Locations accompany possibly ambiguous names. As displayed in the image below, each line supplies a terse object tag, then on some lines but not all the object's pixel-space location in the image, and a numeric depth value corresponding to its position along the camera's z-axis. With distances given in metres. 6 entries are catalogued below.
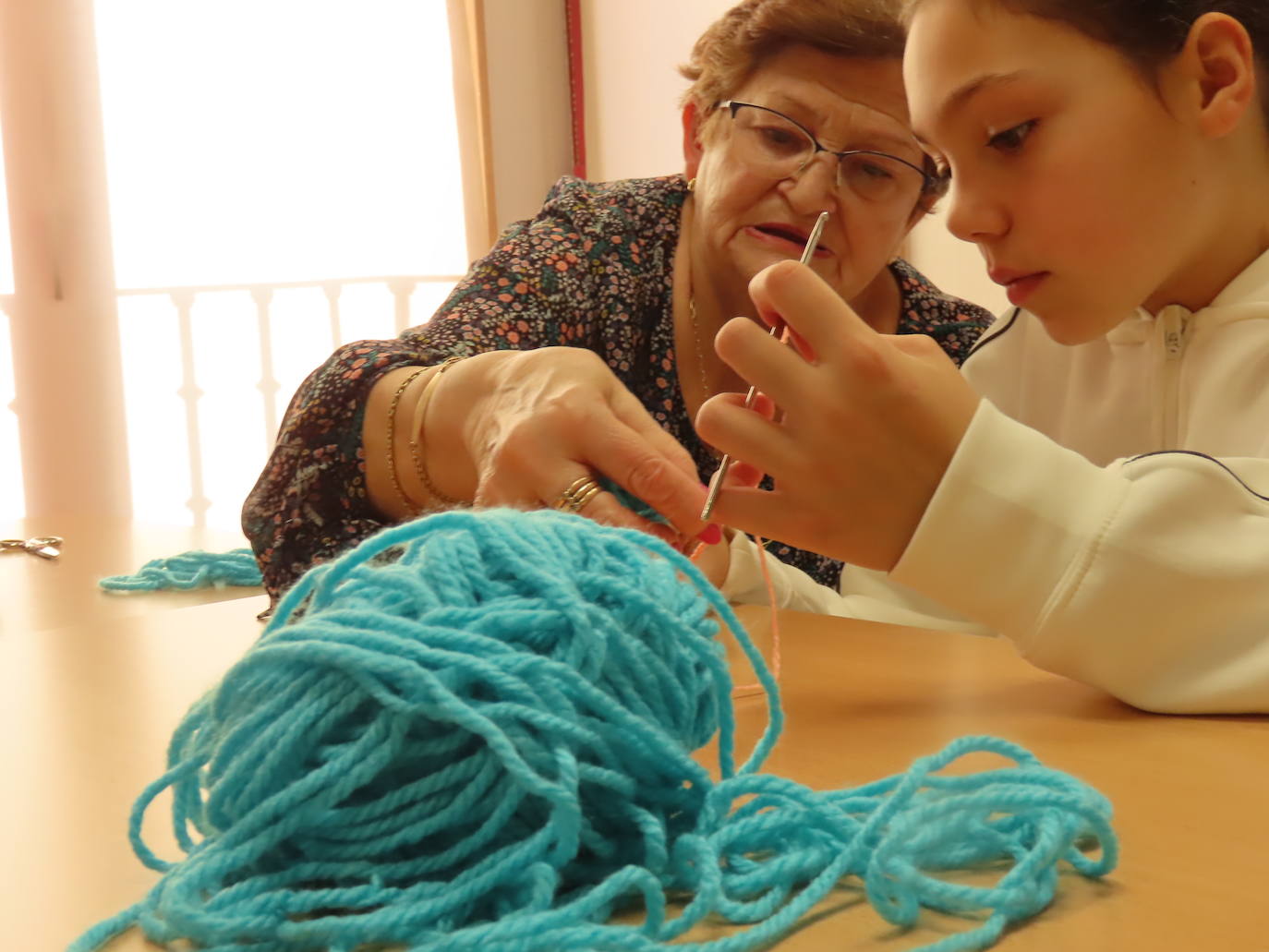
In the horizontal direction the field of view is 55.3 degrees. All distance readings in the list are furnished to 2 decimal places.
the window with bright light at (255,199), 3.23
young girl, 0.65
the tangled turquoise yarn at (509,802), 0.41
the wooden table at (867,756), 0.42
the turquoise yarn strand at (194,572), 1.63
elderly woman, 0.92
